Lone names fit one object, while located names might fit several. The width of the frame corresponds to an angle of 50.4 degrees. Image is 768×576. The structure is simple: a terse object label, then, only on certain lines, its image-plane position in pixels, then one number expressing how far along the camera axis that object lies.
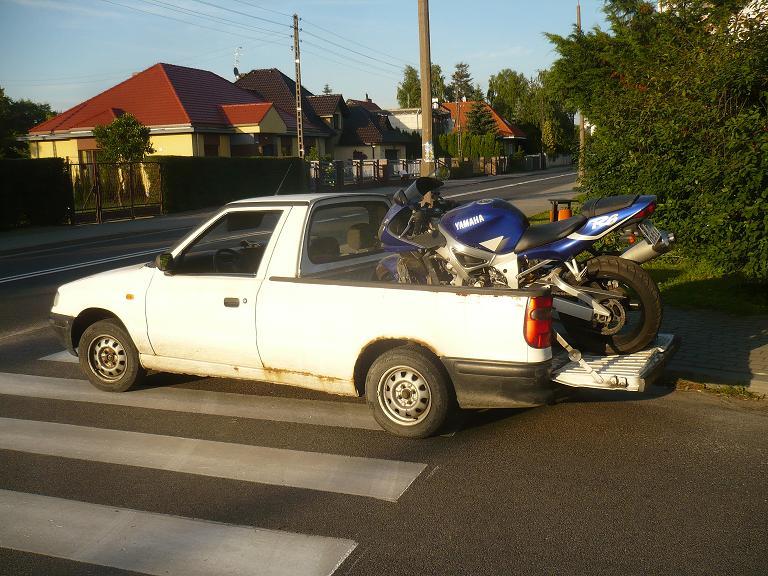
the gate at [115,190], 28.11
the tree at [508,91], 116.47
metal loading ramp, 5.15
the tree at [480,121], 83.25
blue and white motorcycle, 6.10
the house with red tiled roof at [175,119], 43.44
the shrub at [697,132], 8.85
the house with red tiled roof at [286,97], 58.44
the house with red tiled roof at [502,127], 88.02
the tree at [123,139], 33.19
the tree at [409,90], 135.50
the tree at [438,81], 132.57
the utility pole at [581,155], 12.92
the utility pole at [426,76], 17.72
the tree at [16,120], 47.53
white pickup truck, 5.15
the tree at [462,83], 139.50
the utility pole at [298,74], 43.11
